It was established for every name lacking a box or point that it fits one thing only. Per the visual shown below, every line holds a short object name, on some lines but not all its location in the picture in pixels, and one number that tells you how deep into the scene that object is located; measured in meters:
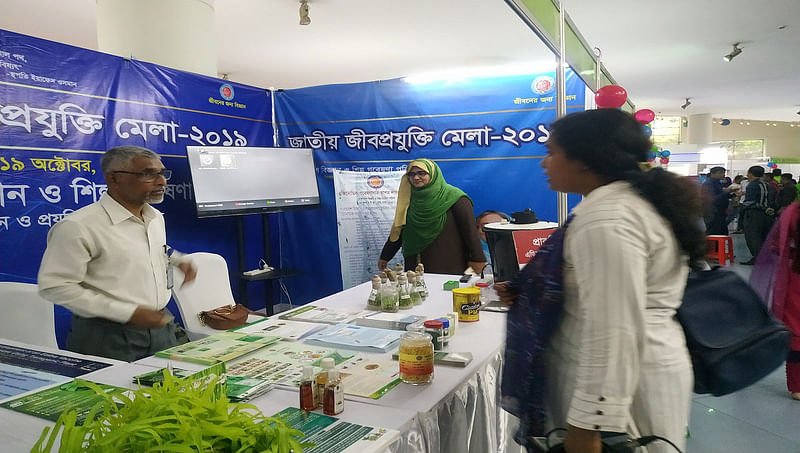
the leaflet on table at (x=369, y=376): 1.52
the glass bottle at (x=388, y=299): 2.46
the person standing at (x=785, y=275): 2.99
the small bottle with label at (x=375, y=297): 2.51
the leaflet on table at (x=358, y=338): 1.91
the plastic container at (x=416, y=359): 1.55
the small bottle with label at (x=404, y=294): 2.51
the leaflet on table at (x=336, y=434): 1.20
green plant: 0.94
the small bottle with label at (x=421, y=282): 2.68
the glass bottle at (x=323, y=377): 1.42
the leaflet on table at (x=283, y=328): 2.12
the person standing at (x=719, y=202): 8.18
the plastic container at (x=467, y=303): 2.26
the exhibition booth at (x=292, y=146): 3.14
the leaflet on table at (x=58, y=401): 1.40
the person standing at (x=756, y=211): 7.45
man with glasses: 2.06
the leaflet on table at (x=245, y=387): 1.46
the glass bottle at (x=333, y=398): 1.36
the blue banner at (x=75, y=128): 3.18
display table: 1.35
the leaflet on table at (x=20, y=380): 1.57
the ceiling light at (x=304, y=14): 4.54
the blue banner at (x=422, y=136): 4.70
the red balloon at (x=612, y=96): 3.07
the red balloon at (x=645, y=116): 4.75
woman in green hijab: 3.62
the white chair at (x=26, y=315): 2.35
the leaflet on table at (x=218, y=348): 1.80
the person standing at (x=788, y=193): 7.90
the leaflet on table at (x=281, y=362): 1.64
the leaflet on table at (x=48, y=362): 1.75
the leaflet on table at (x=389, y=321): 2.18
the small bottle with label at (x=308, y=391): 1.39
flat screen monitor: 4.33
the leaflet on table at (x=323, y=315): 2.32
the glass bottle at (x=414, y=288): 2.57
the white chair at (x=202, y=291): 2.91
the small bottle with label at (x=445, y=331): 1.90
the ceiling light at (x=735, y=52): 6.38
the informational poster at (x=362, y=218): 5.21
